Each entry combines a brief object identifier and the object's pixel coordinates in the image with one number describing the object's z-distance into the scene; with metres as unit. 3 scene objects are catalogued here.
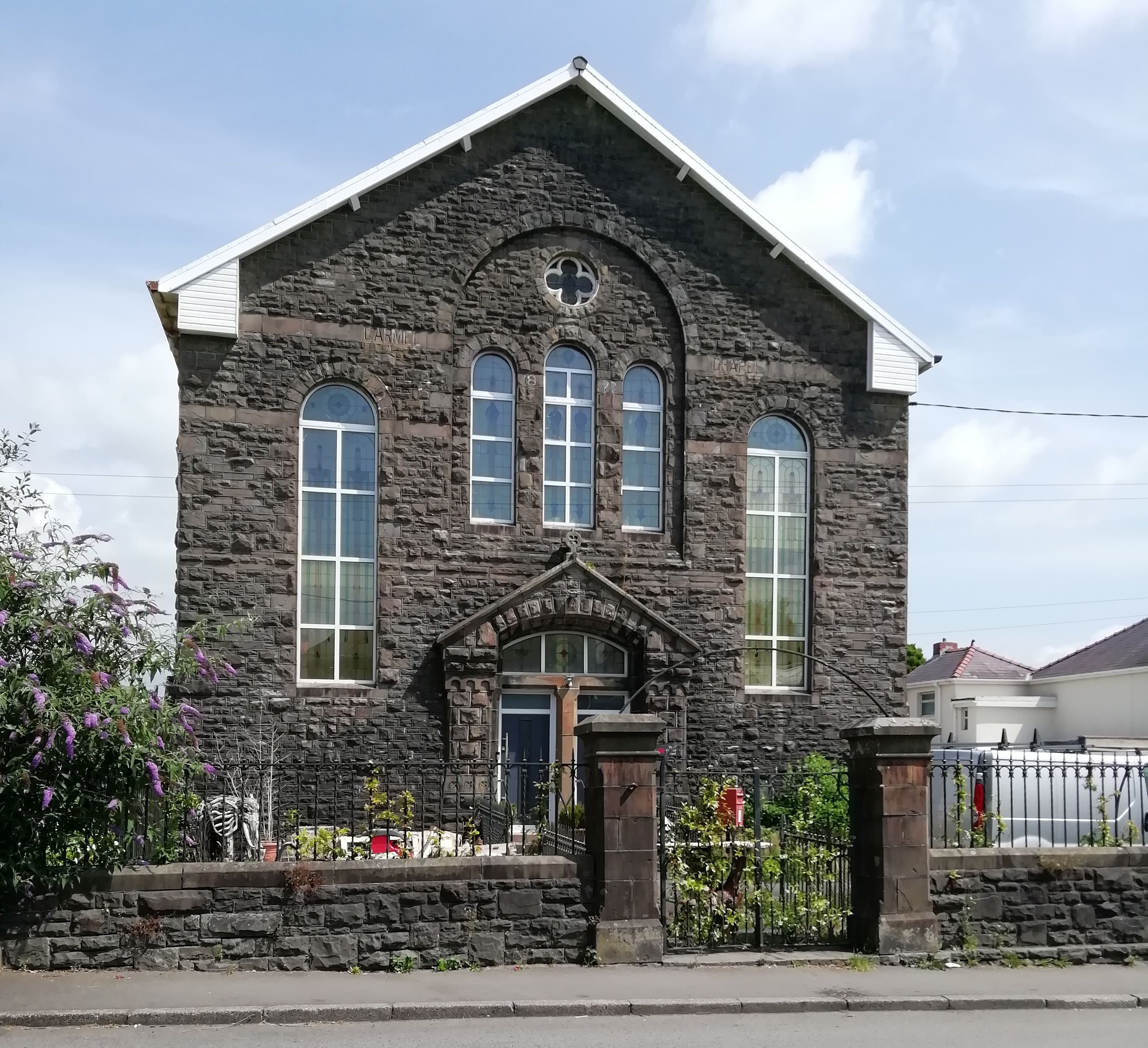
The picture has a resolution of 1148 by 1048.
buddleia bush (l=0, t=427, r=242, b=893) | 10.88
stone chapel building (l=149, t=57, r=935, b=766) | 20.06
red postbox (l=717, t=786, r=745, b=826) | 12.86
